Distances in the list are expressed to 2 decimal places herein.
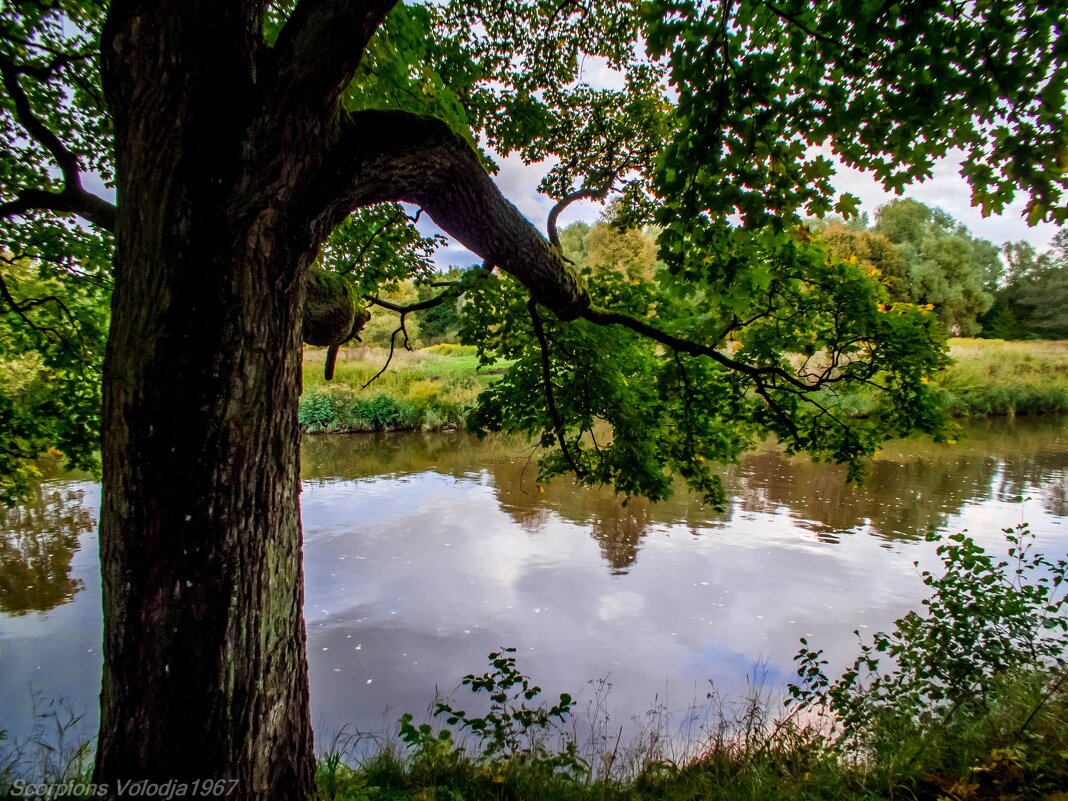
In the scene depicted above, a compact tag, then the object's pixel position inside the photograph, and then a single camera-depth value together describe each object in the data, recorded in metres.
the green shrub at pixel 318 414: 17.53
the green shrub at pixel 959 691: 2.77
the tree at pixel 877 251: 29.00
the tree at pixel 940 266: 30.75
